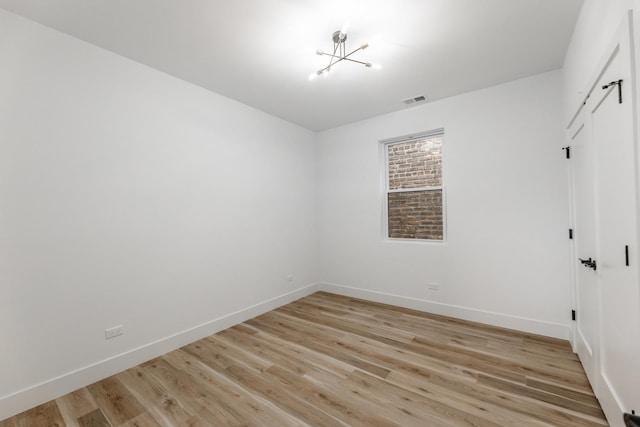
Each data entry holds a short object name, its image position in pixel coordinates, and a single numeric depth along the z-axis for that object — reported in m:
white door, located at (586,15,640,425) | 1.25
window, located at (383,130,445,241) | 3.77
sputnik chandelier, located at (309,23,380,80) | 2.26
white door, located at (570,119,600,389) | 1.90
